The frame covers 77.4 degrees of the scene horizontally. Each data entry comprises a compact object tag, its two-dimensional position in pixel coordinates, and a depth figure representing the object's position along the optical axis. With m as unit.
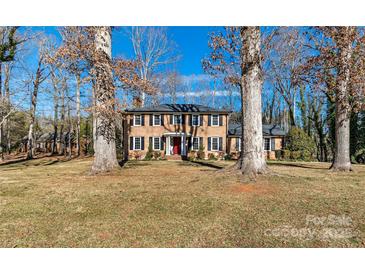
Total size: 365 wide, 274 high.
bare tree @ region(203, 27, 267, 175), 8.04
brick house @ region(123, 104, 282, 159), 22.22
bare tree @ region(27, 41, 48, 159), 20.88
